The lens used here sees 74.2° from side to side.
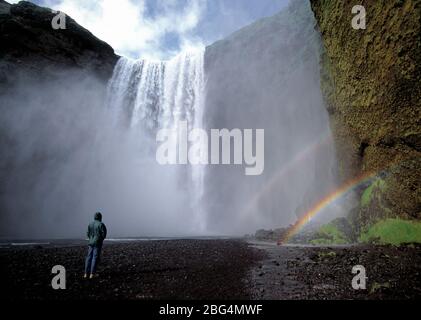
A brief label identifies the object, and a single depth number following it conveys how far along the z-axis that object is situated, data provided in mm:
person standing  10055
